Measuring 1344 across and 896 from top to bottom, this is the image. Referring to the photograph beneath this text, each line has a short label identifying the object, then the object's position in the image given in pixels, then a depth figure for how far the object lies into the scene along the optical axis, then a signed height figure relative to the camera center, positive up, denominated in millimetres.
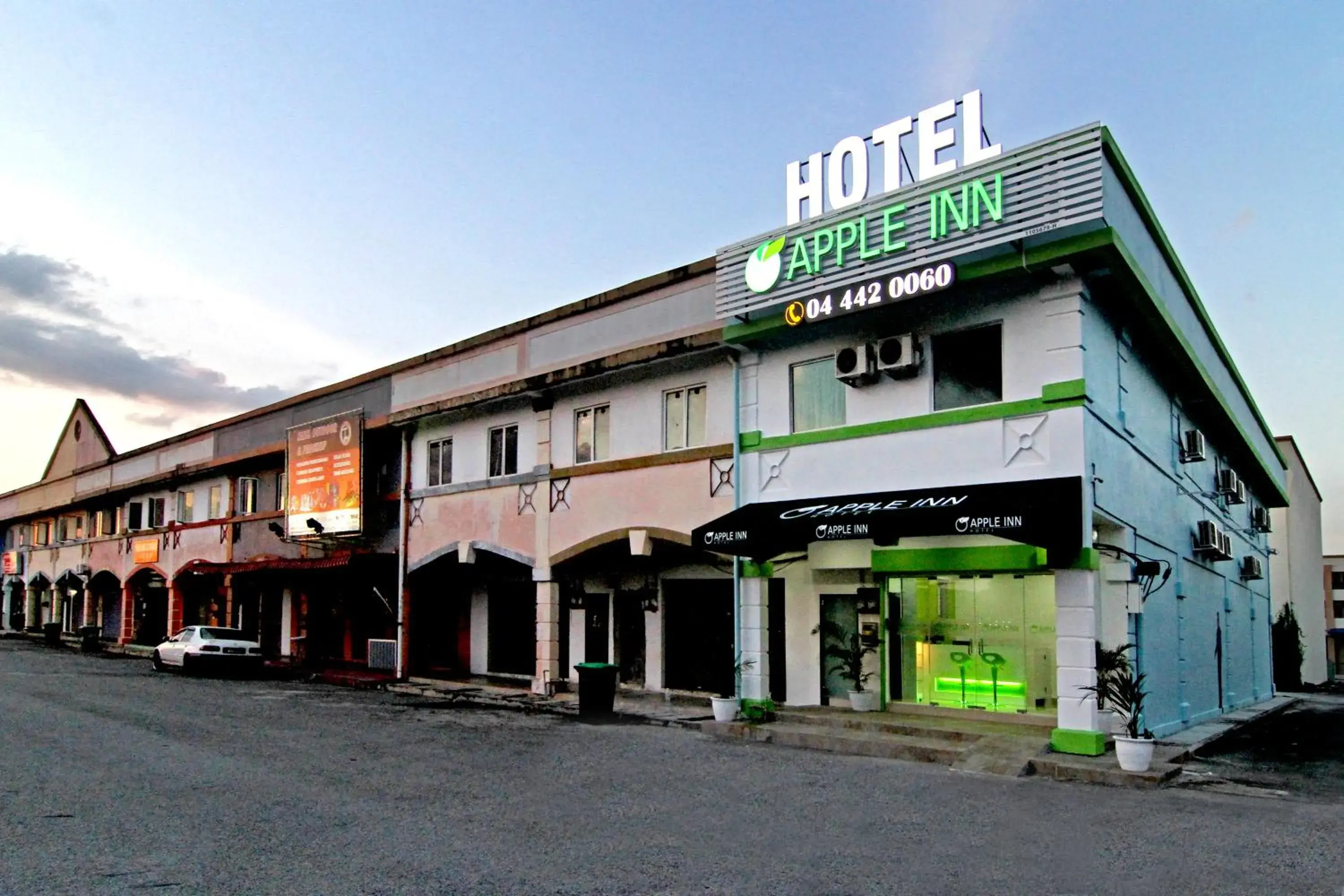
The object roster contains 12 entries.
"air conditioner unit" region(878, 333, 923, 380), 15953 +3065
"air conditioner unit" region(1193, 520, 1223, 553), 20781 +314
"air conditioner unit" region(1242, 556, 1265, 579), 26781 -404
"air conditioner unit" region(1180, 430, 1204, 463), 20500 +2086
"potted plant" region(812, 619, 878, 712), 17750 -1806
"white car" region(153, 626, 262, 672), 29219 -2776
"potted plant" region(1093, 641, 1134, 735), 13617 -1698
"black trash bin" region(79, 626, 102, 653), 43500 -3690
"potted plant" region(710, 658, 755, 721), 17688 -2646
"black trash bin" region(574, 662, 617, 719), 19344 -2562
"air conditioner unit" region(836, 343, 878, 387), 16484 +3017
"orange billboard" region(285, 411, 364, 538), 28312 +2220
